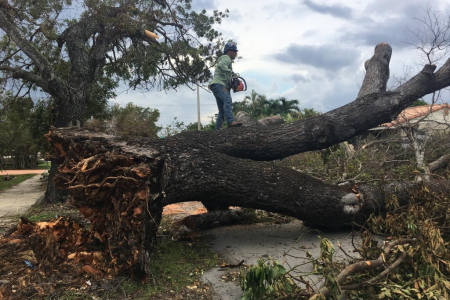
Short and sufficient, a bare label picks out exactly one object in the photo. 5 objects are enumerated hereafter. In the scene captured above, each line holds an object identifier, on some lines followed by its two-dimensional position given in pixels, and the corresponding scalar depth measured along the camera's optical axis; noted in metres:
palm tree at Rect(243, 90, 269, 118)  33.47
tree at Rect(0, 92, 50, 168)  10.53
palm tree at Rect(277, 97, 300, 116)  32.03
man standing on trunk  6.06
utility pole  28.53
